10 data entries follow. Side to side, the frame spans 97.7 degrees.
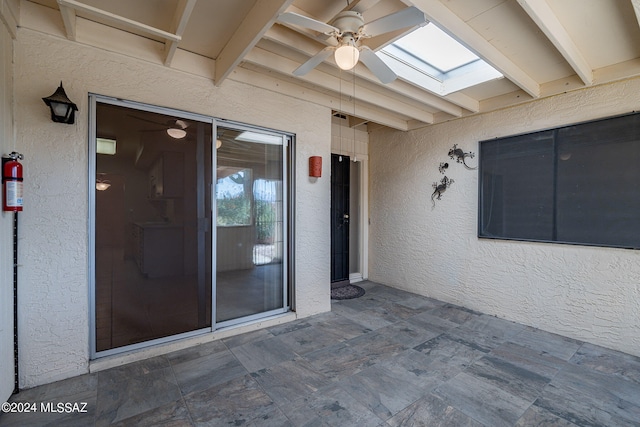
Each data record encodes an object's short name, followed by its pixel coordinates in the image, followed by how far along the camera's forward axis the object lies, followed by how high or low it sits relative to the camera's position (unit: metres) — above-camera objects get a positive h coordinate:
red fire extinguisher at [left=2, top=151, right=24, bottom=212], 1.76 +0.15
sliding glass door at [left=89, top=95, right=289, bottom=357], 2.26 -0.14
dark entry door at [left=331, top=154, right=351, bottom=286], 4.79 -0.17
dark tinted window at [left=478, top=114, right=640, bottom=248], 2.61 +0.29
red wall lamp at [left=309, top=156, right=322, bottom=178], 3.31 +0.52
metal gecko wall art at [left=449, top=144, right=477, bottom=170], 3.70 +0.76
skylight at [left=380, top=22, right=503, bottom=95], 2.50 +1.52
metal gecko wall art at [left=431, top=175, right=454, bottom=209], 3.93 +0.33
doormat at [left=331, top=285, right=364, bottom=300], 4.21 -1.29
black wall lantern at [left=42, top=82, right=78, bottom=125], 1.94 +0.73
